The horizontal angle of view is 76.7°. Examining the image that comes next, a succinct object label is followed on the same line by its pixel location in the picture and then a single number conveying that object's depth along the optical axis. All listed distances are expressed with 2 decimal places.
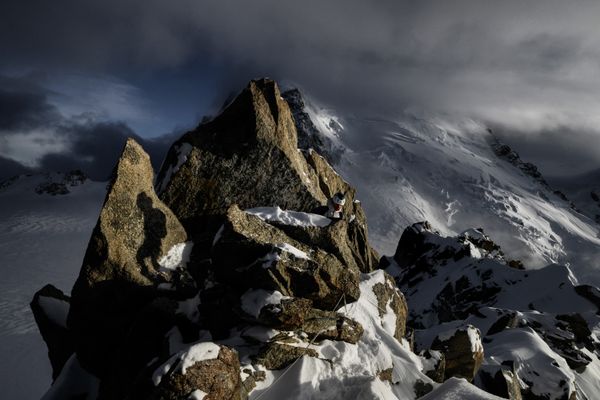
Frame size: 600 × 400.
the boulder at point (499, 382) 13.13
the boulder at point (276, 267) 9.79
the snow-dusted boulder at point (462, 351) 13.13
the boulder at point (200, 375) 6.80
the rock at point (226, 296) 8.37
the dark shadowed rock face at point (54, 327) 13.41
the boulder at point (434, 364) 11.42
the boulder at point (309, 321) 9.07
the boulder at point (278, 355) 8.75
